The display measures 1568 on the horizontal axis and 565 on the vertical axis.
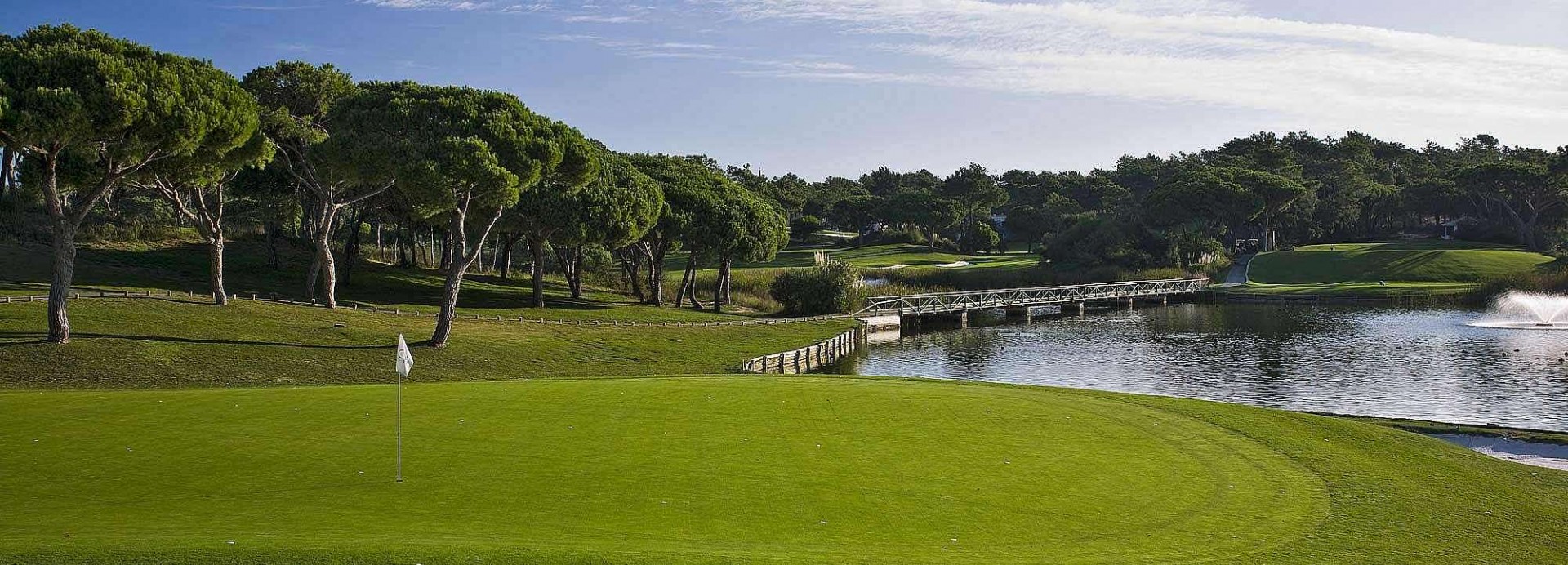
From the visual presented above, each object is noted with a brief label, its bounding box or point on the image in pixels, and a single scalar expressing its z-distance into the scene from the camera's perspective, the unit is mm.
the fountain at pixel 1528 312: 64125
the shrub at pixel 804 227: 151375
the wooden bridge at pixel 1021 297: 77875
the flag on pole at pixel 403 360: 16250
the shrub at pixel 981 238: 135375
